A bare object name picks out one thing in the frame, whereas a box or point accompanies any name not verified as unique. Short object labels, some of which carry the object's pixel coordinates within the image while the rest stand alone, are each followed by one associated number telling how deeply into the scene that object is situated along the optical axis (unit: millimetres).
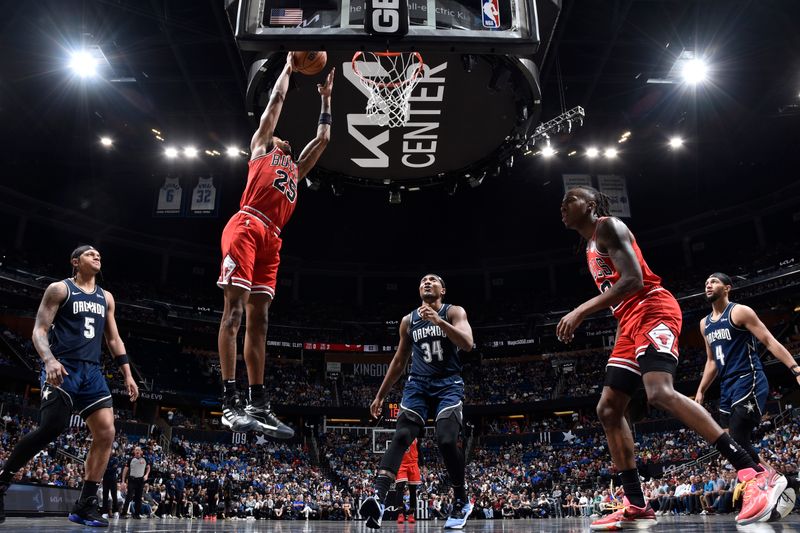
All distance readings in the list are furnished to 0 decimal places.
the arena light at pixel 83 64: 17219
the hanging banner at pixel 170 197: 23200
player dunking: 4254
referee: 11883
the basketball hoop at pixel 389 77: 8633
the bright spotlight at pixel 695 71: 17406
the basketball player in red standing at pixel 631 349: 3885
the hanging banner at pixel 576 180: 22891
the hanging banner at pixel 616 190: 23250
